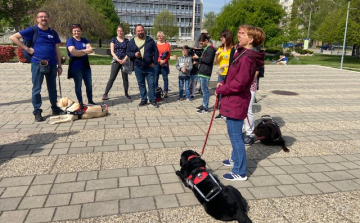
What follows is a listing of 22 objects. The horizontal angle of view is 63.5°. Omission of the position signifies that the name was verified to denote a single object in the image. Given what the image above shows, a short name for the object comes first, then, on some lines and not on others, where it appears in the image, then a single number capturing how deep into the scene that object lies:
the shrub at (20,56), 18.19
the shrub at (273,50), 39.07
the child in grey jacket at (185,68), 8.21
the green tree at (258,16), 33.44
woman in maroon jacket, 3.26
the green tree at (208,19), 88.97
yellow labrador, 6.04
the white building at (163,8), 90.19
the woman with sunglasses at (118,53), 8.09
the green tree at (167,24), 66.00
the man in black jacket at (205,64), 6.88
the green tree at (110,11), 54.50
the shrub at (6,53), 18.98
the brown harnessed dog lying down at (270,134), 4.91
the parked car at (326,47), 67.01
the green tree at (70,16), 26.59
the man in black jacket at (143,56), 7.18
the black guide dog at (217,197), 2.79
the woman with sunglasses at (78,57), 6.65
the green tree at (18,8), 28.73
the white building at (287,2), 93.12
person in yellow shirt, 5.93
